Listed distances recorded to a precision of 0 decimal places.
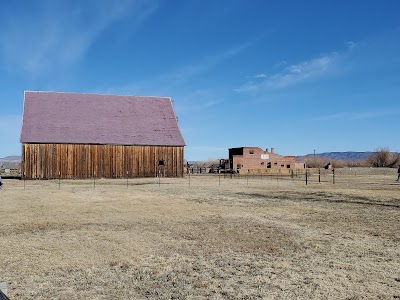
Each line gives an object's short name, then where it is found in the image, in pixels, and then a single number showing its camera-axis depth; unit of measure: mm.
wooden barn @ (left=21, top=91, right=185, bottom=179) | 37688
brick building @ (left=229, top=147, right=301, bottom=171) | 66938
